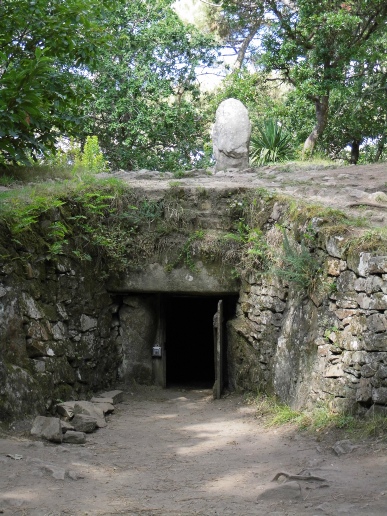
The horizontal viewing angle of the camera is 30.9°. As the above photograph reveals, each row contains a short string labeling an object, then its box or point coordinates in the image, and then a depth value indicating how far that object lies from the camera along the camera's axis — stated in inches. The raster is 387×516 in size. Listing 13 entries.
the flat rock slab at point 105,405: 354.9
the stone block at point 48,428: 286.8
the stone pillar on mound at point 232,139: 534.0
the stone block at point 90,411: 327.3
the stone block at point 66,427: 302.0
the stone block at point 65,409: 321.4
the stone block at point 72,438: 294.0
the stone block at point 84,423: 312.8
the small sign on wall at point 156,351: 430.6
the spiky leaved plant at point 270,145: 617.9
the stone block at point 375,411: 273.1
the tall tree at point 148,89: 652.7
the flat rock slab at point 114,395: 379.8
